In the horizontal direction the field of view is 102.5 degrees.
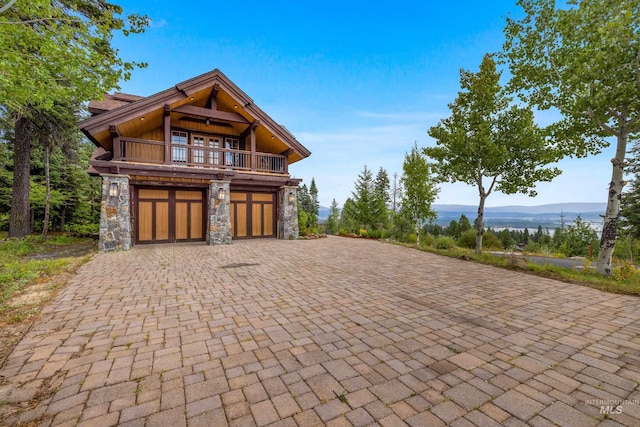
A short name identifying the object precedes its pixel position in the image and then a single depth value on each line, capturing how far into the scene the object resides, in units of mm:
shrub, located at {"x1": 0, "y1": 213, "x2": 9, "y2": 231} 15148
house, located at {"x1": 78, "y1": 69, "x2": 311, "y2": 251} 10047
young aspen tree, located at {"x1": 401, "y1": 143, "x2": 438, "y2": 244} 13305
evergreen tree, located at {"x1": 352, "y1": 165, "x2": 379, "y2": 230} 22078
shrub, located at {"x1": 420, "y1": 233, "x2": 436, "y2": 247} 14391
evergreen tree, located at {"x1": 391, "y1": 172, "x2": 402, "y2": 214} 38000
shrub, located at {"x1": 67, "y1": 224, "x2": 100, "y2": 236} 17222
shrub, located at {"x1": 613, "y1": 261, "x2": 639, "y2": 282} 6379
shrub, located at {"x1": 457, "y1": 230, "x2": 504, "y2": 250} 16047
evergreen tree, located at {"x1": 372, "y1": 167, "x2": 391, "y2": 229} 22030
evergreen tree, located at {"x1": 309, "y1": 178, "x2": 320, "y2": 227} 51838
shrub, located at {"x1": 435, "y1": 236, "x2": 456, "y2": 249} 13383
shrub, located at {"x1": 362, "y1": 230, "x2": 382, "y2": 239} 17250
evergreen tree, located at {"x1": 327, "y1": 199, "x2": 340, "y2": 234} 35081
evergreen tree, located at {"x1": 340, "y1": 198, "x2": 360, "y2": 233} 23241
